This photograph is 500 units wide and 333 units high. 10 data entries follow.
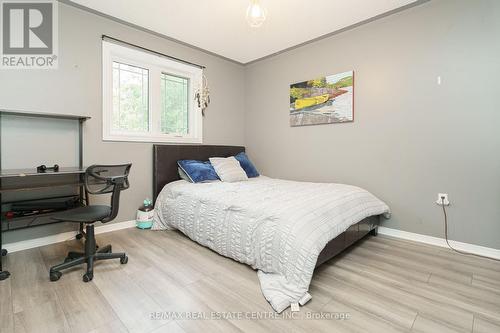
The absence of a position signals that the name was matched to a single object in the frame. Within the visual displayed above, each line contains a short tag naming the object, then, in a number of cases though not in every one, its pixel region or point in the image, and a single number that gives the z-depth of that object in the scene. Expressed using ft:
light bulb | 7.04
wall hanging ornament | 12.60
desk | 6.85
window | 9.81
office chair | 6.01
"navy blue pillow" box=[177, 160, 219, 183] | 10.50
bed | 5.40
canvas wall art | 10.48
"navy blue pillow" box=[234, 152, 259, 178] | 12.47
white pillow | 10.97
